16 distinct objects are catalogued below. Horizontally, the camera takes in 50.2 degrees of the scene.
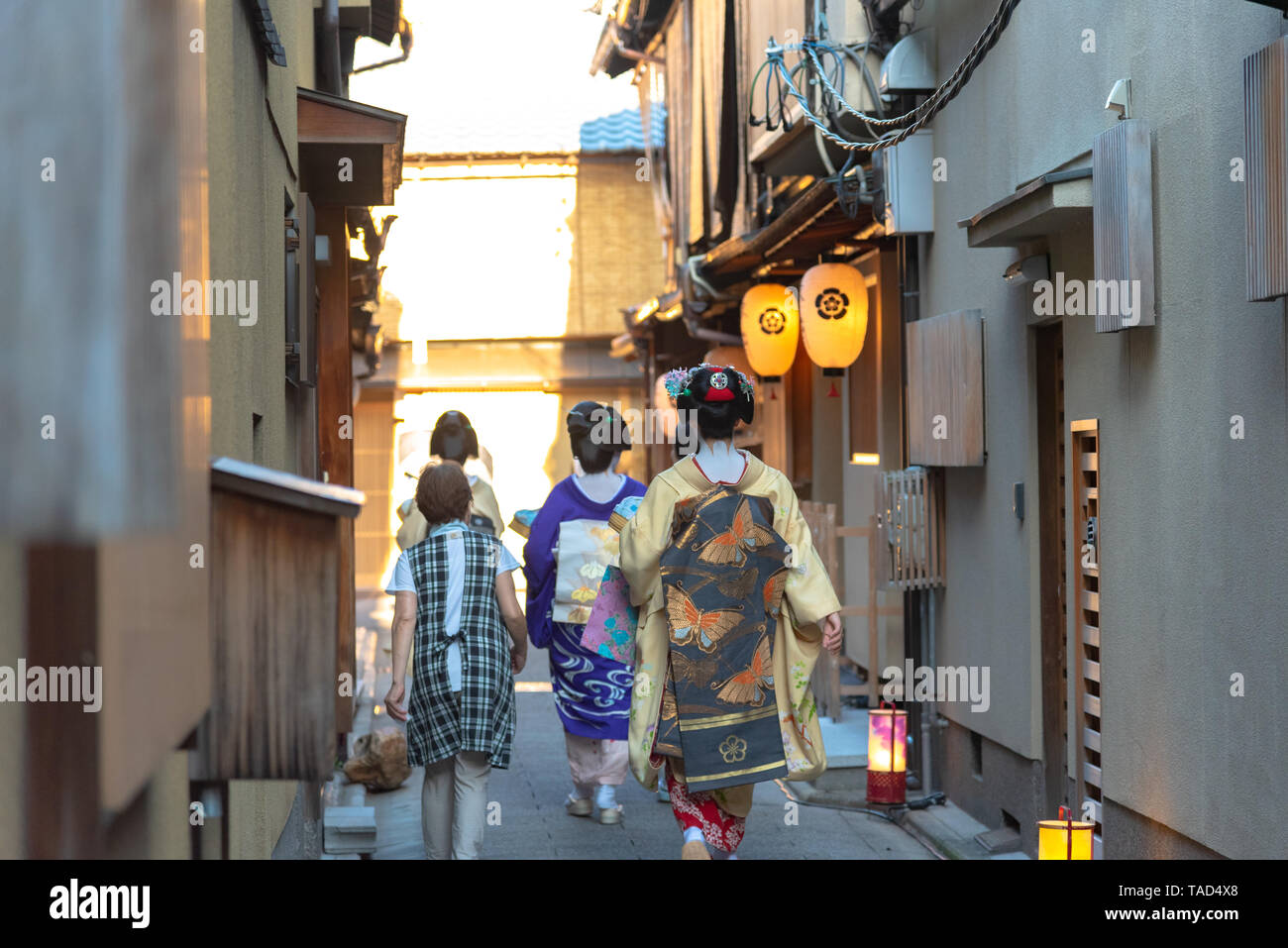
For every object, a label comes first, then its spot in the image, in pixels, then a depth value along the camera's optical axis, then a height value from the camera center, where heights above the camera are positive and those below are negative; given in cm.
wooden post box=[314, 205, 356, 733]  1032 +78
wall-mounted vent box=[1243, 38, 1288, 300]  436 +99
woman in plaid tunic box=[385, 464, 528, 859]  639 -84
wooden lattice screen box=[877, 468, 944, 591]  913 -41
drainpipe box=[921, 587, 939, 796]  901 -173
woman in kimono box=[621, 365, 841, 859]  613 -68
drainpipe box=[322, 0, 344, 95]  1020 +335
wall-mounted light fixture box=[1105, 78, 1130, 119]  614 +168
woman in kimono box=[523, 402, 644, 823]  826 -75
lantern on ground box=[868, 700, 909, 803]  843 -178
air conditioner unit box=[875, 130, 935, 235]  921 +195
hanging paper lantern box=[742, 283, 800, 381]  1300 +142
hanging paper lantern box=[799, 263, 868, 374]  1123 +137
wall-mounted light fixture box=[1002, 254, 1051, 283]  724 +108
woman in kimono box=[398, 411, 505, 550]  975 +18
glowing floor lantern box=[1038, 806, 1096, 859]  586 -157
